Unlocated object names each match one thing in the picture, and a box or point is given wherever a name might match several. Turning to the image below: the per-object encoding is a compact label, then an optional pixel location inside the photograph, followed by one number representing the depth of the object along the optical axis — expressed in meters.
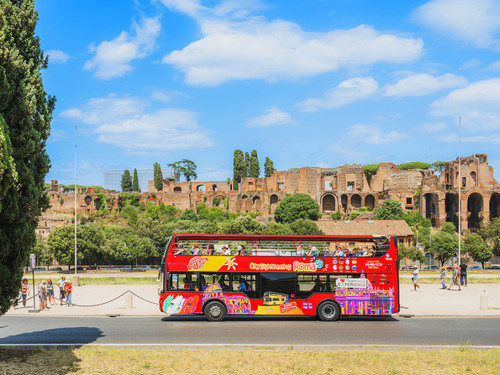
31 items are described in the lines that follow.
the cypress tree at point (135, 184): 125.89
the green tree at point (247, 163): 118.54
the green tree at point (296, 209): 88.19
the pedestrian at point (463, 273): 34.50
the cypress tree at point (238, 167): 117.25
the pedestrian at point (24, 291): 24.47
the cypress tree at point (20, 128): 11.99
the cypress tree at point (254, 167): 116.85
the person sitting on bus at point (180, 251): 19.66
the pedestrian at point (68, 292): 25.38
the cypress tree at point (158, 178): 123.69
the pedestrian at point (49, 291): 24.64
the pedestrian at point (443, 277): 32.98
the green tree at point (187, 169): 132.12
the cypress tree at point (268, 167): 118.58
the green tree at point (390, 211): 88.27
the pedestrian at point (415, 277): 32.41
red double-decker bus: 19.44
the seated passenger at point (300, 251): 19.77
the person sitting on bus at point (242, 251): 19.63
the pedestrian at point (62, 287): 25.70
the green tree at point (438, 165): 157.25
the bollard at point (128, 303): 23.91
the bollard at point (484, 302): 23.00
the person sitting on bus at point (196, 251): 19.72
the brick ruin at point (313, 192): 95.25
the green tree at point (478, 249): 62.59
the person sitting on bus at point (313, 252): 19.77
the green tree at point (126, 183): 128.12
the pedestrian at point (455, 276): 33.24
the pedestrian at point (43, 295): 23.69
